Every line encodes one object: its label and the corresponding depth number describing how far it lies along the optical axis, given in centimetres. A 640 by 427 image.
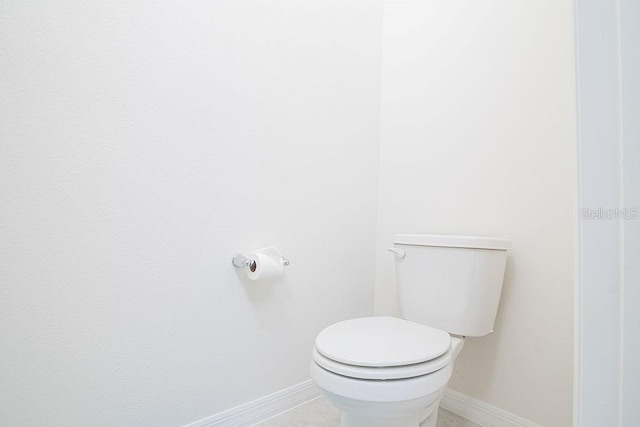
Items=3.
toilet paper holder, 114
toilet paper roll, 112
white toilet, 78
